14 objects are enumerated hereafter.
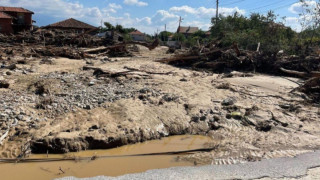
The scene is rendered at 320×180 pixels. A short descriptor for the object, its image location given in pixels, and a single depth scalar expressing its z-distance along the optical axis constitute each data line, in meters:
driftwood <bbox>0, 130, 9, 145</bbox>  3.86
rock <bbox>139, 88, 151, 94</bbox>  5.81
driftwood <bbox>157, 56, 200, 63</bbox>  10.37
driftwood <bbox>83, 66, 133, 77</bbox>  7.11
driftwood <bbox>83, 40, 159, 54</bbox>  11.20
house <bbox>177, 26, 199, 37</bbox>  48.14
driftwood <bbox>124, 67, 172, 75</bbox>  7.79
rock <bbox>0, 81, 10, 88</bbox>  5.63
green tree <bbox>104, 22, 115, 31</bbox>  33.19
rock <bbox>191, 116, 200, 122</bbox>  4.89
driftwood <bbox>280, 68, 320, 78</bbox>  7.48
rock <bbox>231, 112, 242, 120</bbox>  5.02
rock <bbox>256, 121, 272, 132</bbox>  4.60
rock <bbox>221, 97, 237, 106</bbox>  5.60
